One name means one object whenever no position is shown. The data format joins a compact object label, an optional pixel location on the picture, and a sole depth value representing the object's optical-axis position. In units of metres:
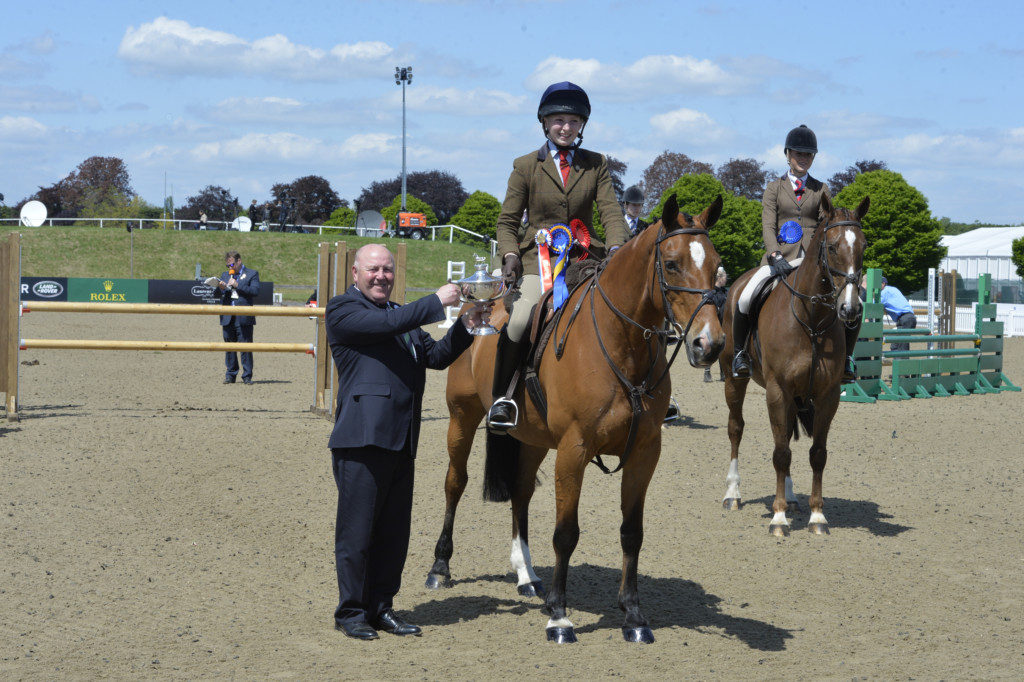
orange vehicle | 66.56
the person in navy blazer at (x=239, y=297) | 16.64
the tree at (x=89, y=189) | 75.75
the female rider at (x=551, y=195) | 5.75
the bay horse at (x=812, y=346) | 7.75
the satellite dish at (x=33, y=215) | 58.94
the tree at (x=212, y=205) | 82.75
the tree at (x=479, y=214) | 80.50
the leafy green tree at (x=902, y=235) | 41.50
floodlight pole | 70.12
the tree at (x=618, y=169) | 76.86
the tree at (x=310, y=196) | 87.31
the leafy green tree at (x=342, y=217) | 83.56
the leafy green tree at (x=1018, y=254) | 41.09
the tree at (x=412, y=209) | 84.31
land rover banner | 34.19
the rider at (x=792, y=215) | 8.59
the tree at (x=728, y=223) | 52.38
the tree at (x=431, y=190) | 97.06
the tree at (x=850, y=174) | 63.21
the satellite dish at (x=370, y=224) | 64.12
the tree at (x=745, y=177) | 77.69
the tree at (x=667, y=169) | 79.75
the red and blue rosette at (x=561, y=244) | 5.78
